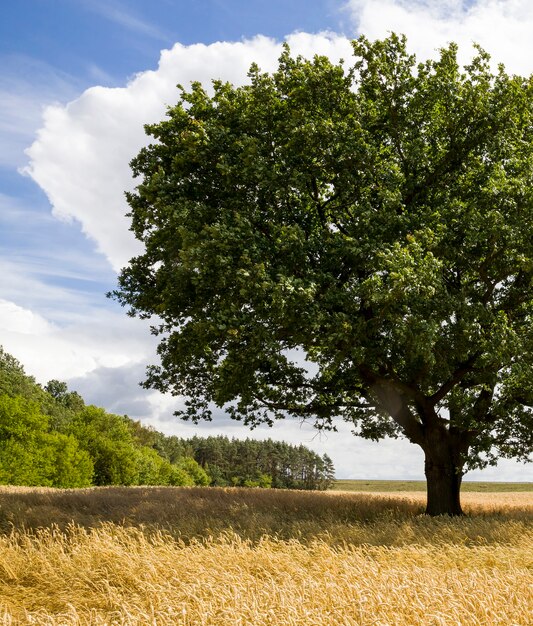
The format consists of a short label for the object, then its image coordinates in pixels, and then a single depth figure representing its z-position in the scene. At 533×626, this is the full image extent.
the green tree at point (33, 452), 54.29
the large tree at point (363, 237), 16.95
